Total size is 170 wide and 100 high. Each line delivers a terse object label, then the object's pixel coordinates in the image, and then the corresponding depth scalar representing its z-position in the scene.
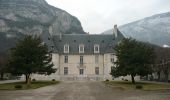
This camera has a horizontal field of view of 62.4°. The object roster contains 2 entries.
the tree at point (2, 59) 37.27
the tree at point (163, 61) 28.63
